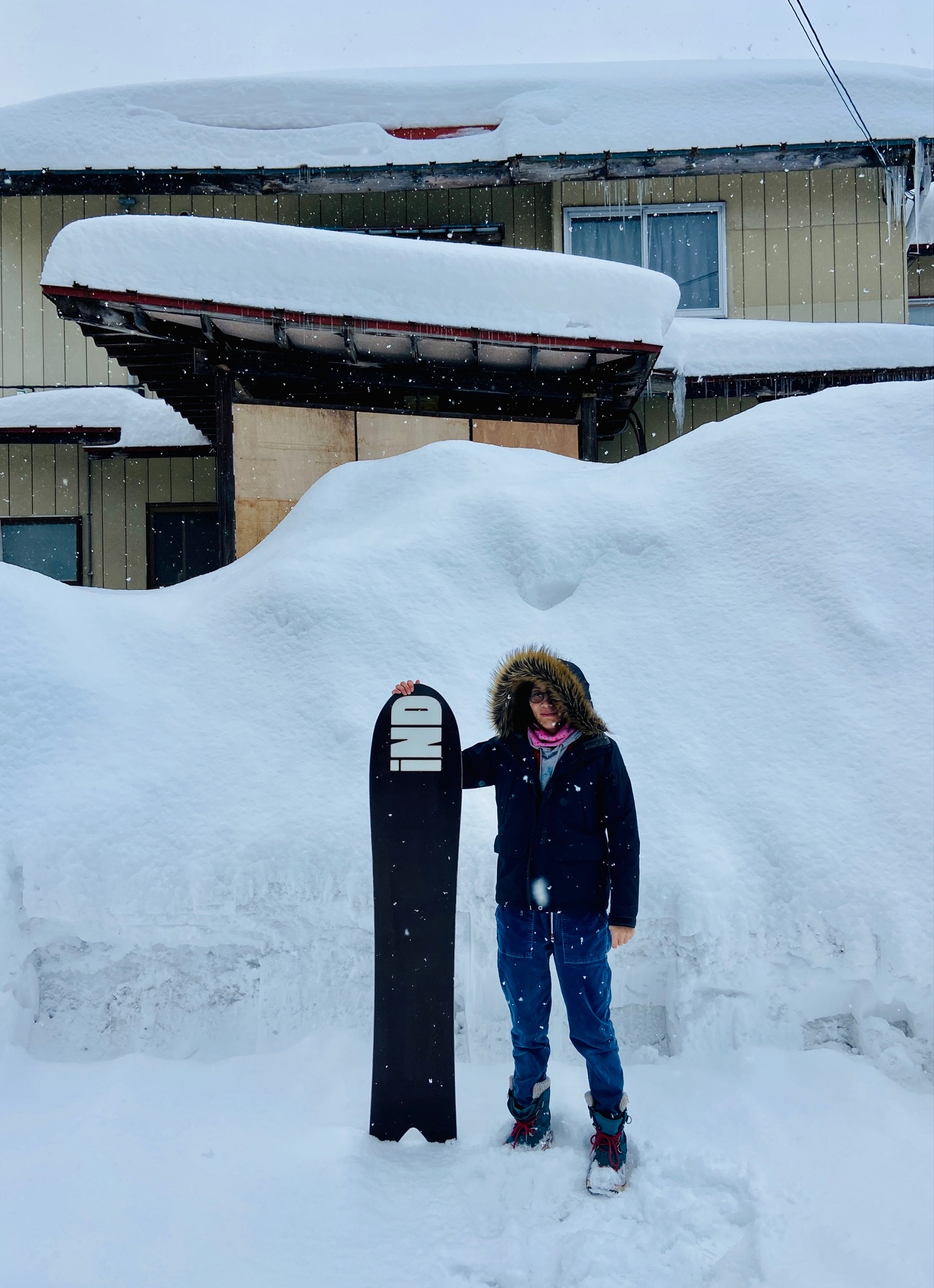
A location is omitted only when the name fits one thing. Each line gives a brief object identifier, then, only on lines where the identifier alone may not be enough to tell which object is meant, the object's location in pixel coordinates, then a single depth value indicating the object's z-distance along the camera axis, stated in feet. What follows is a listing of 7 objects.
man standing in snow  7.97
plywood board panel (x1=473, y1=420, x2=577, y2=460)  27.02
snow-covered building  32.48
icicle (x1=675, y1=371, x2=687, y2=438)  29.58
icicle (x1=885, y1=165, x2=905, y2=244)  32.71
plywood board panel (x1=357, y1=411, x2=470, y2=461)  26.37
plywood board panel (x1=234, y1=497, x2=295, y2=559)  25.26
